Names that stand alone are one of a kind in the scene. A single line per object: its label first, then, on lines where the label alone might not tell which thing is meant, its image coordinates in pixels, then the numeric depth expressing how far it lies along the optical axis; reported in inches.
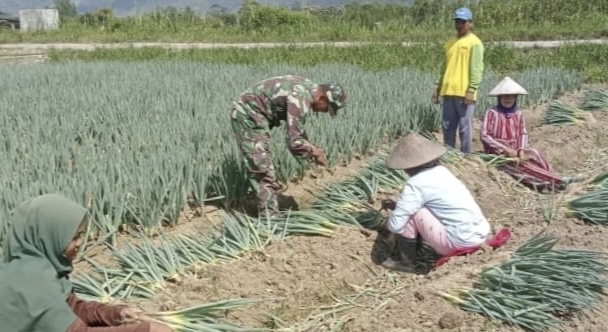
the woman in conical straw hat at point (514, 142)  214.7
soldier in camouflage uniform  169.9
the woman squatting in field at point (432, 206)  151.2
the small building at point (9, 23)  1140.3
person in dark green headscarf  87.8
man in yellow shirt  244.5
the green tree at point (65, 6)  1830.1
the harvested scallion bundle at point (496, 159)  218.4
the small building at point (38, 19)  1031.0
